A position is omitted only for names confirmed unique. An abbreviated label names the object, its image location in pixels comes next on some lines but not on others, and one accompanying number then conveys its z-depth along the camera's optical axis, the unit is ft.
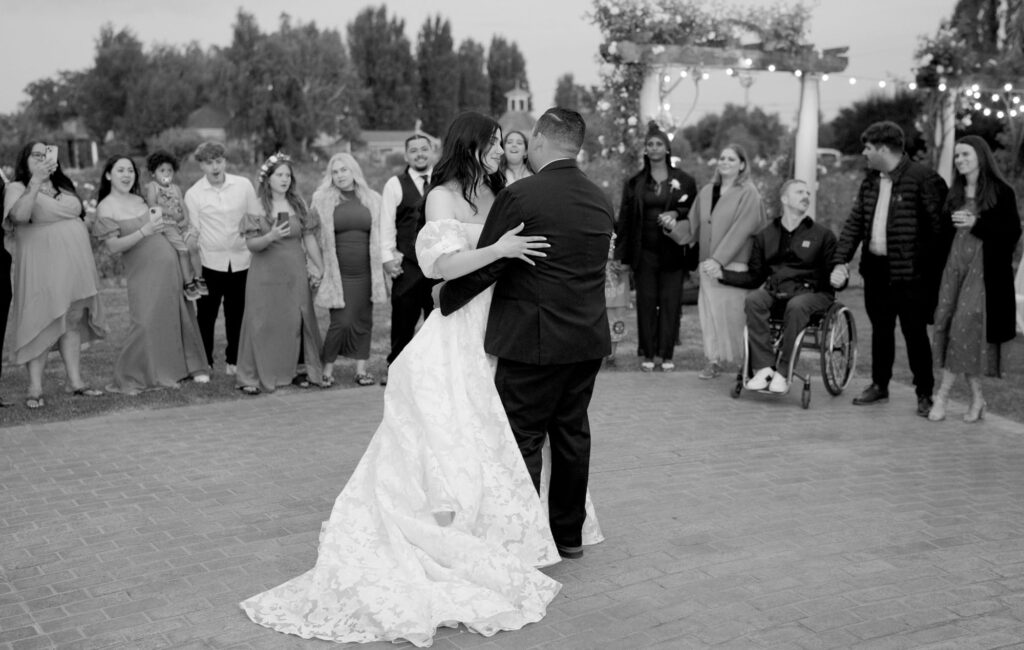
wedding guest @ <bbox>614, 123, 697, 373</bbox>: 29.89
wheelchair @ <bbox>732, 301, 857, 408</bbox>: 25.41
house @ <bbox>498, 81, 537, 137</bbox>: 419.33
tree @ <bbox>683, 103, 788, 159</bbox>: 245.65
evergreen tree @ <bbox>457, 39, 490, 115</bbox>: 379.96
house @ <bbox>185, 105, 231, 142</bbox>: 283.59
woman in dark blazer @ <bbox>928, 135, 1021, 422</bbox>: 23.86
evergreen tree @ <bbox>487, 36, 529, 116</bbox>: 426.92
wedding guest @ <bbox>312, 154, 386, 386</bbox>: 26.81
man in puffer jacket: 24.95
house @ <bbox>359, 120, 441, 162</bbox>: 335.51
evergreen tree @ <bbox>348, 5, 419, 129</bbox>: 353.31
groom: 13.87
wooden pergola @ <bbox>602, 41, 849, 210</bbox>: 41.11
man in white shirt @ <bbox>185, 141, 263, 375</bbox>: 27.37
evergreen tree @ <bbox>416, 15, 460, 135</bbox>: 363.15
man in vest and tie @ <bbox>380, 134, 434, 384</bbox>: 26.45
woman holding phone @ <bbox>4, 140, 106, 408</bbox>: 24.59
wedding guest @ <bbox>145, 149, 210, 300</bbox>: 27.09
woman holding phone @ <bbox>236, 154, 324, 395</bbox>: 26.37
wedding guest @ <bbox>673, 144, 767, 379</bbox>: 27.96
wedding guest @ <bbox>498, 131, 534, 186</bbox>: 27.25
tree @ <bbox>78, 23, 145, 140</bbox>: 283.59
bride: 12.81
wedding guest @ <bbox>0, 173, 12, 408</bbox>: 24.80
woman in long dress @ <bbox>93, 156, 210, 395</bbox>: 26.22
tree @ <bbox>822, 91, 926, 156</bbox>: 156.78
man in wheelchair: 25.79
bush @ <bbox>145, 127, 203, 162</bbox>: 209.94
